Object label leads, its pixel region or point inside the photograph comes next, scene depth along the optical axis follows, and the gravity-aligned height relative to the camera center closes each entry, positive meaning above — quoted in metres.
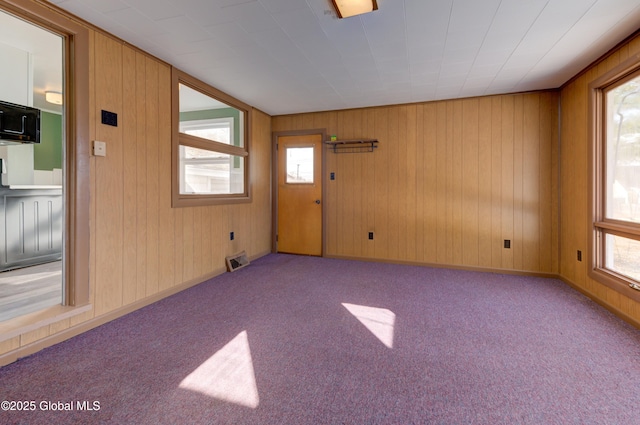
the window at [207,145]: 3.24 +0.80
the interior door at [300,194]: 4.88 +0.25
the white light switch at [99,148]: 2.33 +0.49
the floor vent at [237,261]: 3.95 -0.73
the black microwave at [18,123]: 3.07 +0.93
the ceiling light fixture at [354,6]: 1.99 +1.41
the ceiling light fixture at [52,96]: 4.38 +1.69
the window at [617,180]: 2.47 +0.28
